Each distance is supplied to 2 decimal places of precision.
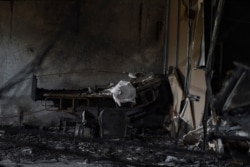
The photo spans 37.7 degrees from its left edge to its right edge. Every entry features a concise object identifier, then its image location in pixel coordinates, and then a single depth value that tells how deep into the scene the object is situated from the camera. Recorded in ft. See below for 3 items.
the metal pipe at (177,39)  22.45
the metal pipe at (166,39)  23.93
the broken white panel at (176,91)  21.06
